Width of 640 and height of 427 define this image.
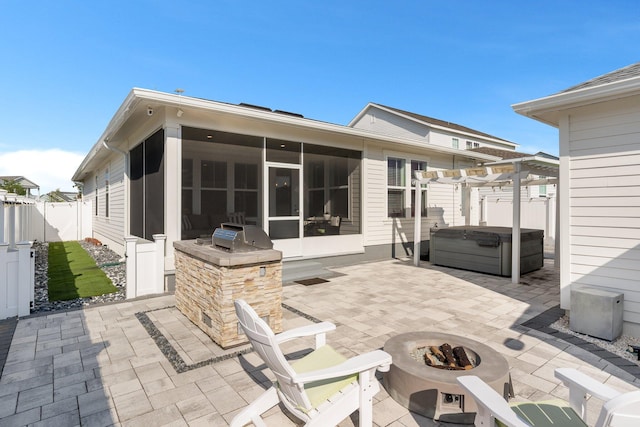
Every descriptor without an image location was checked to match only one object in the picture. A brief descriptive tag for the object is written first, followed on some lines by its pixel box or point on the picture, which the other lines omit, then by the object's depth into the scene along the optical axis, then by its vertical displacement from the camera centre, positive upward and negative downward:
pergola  6.20 +0.76
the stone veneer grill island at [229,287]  3.27 -0.87
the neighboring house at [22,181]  23.68 +2.60
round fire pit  2.12 -1.20
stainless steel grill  3.67 -0.36
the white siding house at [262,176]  5.49 +0.71
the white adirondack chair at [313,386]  1.77 -1.08
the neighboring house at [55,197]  29.72 +1.12
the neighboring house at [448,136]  10.55 +4.56
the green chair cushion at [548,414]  1.57 -1.06
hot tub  6.66 -0.88
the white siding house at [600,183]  3.70 +0.35
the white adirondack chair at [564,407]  1.21 -0.89
